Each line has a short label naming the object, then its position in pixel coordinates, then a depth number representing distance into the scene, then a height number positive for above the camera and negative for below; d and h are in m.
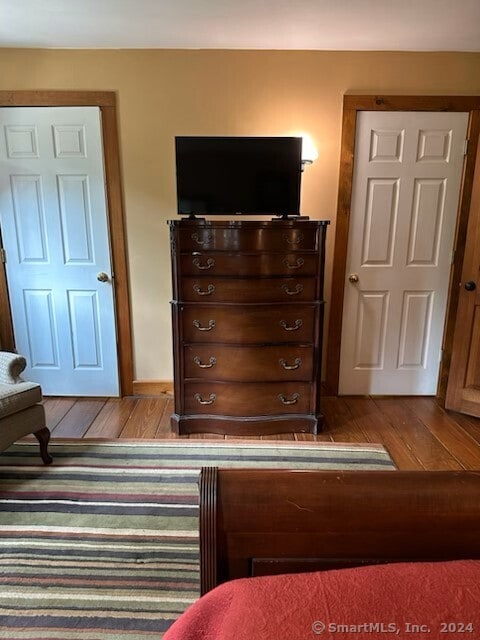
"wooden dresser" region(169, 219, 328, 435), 2.29 -0.54
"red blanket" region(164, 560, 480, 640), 0.64 -0.62
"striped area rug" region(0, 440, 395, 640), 1.40 -1.28
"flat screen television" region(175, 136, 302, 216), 2.39 +0.34
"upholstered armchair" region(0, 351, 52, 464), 2.00 -0.88
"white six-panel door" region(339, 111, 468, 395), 2.69 -0.10
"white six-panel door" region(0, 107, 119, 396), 2.67 -0.10
